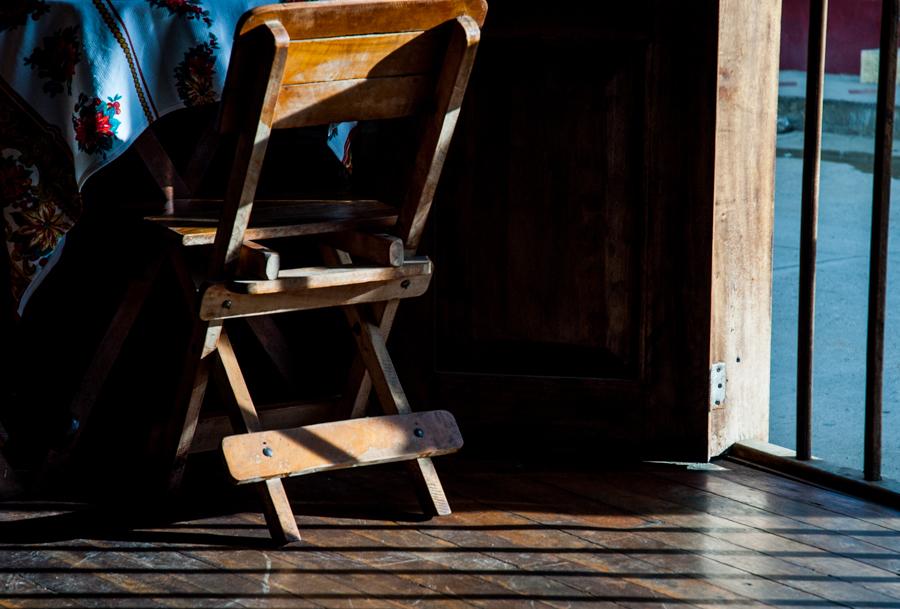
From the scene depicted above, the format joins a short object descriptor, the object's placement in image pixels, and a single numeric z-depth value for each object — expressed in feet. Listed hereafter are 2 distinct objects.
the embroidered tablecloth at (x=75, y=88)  17.21
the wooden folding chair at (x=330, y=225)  15.38
